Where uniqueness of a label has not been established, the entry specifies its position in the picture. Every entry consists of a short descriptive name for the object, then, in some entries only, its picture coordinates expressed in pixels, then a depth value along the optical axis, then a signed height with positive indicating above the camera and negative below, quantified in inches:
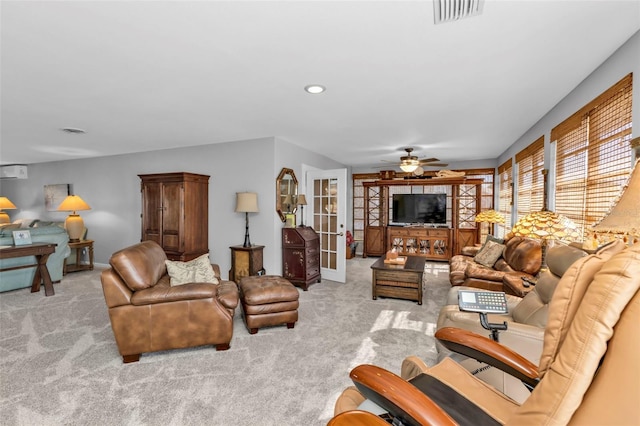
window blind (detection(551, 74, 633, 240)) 86.5 +16.2
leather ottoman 120.6 -40.4
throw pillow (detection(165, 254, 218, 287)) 118.6 -27.2
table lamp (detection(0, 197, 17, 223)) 281.3 -2.8
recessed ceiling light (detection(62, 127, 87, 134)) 169.2 +40.7
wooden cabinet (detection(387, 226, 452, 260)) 282.5 -36.0
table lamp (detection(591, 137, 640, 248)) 48.4 -1.6
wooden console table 168.1 -29.5
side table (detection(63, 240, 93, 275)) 230.2 -41.2
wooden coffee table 159.3 -41.2
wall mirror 194.5 +6.7
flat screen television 289.4 -5.2
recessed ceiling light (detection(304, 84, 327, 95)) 109.8 +41.3
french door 205.8 -8.7
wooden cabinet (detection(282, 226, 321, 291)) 188.2 -33.1
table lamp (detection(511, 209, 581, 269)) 103.2 -8.4
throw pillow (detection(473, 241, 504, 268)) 171.8 -29.1
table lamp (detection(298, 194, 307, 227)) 202.4 +1.8
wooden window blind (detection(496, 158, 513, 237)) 224.2 +6.2
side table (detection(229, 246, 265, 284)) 181.6 -34.8
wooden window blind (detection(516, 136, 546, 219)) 155.5 +13.6
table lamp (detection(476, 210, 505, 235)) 227.3 -10.6
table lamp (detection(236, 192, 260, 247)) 181.3 -0.1
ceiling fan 204.7 +26.4
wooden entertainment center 282.0 -24.5
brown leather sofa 142.7 -33.0
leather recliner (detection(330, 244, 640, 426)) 25.6 -14.0
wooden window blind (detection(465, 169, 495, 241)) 284.7 +17.0
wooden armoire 193.5 -6.4
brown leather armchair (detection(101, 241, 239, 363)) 97.5 -34.9
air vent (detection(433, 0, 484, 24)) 63.8 +41.2
